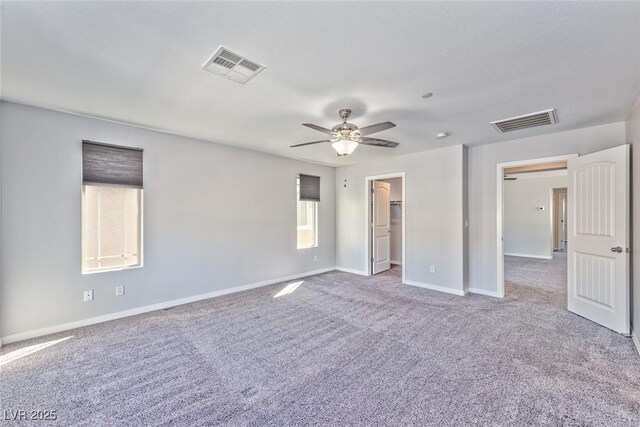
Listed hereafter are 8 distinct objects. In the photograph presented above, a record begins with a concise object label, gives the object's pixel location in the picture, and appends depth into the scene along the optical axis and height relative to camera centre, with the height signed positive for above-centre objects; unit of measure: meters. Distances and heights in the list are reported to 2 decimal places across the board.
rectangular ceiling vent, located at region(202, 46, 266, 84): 2.05 +1.18
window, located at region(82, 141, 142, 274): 3.40 +0.10
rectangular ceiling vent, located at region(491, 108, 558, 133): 3.22 +1.16
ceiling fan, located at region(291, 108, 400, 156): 2.83 +0.85
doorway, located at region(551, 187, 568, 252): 9.65 -0.18
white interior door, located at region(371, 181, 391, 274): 6.19 -0.28
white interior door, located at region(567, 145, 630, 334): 3.11 -0.29
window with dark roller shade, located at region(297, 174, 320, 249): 5.91 +0.10
